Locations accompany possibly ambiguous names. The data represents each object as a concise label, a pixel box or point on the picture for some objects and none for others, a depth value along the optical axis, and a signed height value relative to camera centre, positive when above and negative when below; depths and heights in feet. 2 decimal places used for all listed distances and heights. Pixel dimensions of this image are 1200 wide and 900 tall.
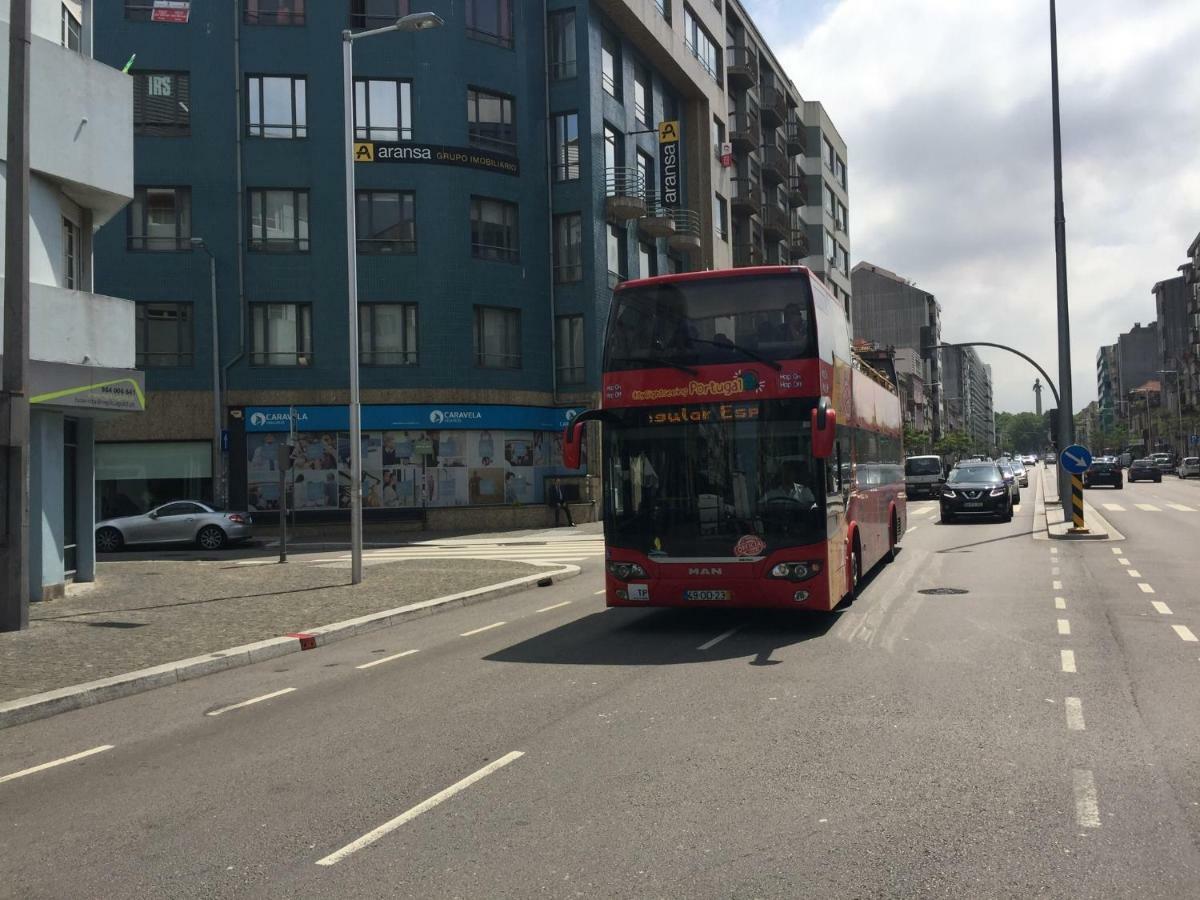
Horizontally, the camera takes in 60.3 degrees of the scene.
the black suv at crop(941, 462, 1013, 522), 93.20 -2.78
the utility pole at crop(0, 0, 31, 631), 37.52 +4.72
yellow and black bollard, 73.82 -2.98
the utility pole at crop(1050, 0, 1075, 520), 83.92 +16.51
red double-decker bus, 34.22 +1.02
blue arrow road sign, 72.28 +0.34
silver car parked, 88.48 -3.58
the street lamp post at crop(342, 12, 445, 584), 53.11 +6.47
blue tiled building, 106.93 +24.19
